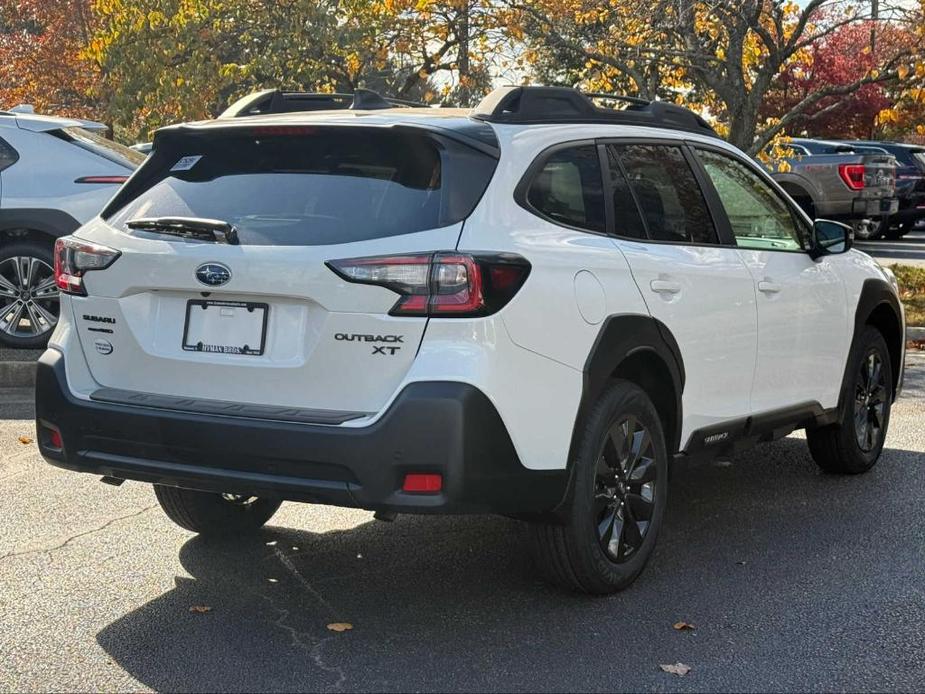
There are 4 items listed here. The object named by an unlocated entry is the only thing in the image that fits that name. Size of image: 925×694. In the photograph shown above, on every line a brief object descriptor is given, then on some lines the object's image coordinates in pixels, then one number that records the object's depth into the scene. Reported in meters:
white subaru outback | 4.12
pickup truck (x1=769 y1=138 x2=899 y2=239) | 21.17
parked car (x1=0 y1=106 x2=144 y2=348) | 9.87
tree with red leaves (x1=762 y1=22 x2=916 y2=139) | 29.72
